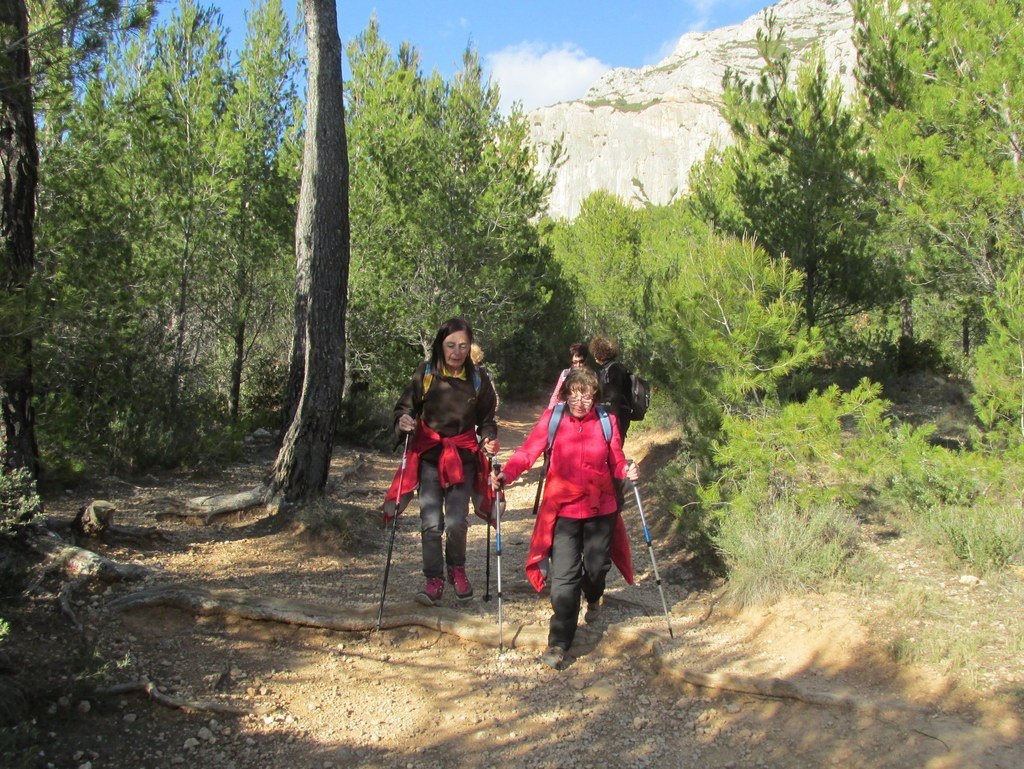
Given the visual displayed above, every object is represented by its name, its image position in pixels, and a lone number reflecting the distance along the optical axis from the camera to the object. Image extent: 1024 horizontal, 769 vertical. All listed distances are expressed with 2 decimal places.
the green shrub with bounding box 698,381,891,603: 5.00
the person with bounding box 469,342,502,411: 6.15
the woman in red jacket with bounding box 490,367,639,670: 4.29
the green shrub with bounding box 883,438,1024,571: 5.05
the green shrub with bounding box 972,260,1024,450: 5.60
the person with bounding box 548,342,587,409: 7.93
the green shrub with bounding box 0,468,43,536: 4.19
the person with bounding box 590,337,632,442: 7.09
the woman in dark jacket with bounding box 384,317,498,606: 4.84
